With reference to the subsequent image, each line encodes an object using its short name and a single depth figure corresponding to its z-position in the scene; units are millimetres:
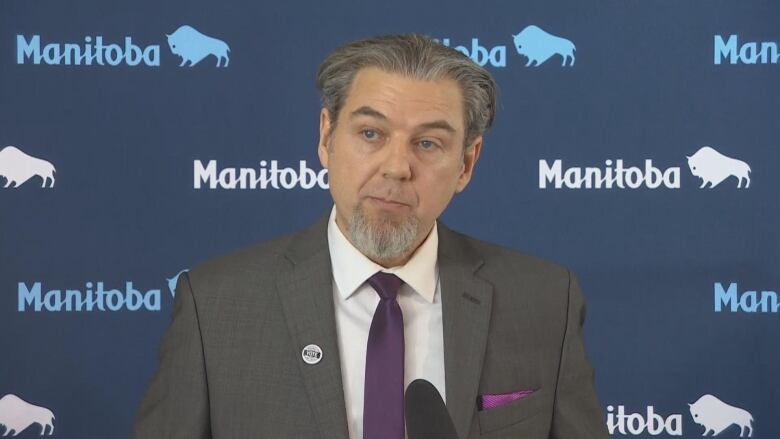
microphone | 3705
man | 4210
